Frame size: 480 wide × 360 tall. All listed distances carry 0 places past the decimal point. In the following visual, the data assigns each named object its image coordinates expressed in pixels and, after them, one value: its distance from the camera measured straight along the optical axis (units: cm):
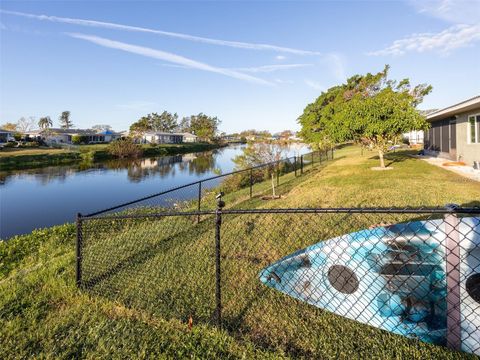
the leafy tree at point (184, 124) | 13588
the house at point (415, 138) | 3913
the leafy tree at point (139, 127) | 7180
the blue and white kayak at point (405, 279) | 254
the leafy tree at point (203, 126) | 9581
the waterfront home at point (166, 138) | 8336
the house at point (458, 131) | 1404
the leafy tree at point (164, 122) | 11800
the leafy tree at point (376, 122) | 1499
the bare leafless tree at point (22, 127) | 8942
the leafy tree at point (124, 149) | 4659
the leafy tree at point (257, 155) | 1994
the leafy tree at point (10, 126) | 8850
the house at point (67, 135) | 6891
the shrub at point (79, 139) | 6556
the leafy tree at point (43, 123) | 9674
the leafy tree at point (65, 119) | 11800
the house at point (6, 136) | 5847
